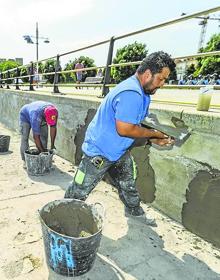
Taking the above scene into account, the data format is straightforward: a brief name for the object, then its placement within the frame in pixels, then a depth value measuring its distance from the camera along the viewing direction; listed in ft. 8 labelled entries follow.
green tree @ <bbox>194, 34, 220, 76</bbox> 70.08
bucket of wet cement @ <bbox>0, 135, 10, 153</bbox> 20.84
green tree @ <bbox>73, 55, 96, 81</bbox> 100.36
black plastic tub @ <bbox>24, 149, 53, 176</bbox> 15.81
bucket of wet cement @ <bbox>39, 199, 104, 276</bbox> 7.40
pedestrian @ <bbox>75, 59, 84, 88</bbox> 40.89
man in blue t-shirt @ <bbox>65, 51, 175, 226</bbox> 7.77
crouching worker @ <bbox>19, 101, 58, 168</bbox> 15.56
